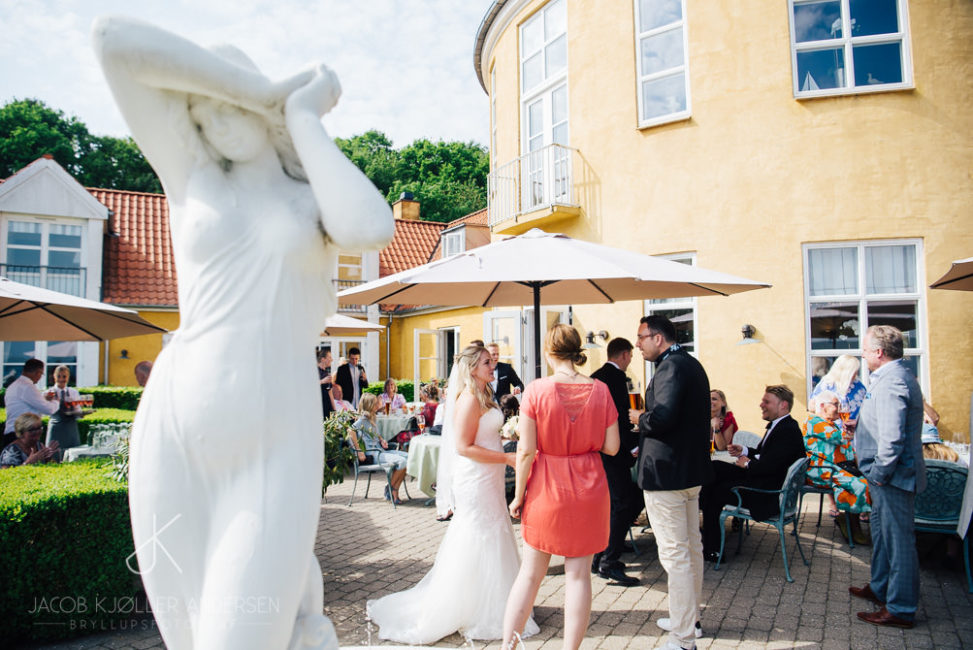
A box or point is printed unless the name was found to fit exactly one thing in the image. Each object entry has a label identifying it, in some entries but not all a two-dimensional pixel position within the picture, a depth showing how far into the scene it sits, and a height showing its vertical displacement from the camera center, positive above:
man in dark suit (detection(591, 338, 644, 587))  4.70 -1.03
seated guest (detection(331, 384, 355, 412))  9.53 -0.80
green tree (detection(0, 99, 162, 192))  29.69 +11.12
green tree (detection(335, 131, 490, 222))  34.31 +11.83
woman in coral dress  3.12 -0.74
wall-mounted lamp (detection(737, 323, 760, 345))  8.01 +0.26
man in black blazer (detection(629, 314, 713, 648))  3.40 -0.72
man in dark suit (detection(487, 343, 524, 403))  7.75 -0.36
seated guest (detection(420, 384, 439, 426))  10.48 -0.90
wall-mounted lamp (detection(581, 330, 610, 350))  9.58 +0.23
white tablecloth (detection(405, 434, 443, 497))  7.28 -1.38
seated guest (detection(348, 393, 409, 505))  7.55 -1.24
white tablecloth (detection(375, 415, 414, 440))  9.61 -1.19
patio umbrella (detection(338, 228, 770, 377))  4.08 +0.63
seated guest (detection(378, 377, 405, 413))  11.34 -0.89
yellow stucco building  7.57 +2.52
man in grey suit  3.70 -0.76
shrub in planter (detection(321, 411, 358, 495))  5.09 -0.89
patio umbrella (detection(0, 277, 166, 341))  5.40 +0.41
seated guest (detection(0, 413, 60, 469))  5.66 -0.91
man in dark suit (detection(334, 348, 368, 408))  11.00 -0.46
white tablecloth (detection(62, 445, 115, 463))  6.55 -1.12
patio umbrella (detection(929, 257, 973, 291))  5.37 +0.70
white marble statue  1.54 -0.03
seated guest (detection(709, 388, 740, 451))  6.59 -0.83
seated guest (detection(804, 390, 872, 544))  5.34 -1.16
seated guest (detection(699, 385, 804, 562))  4.99 -1.07
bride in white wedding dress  3.70 -1.32
